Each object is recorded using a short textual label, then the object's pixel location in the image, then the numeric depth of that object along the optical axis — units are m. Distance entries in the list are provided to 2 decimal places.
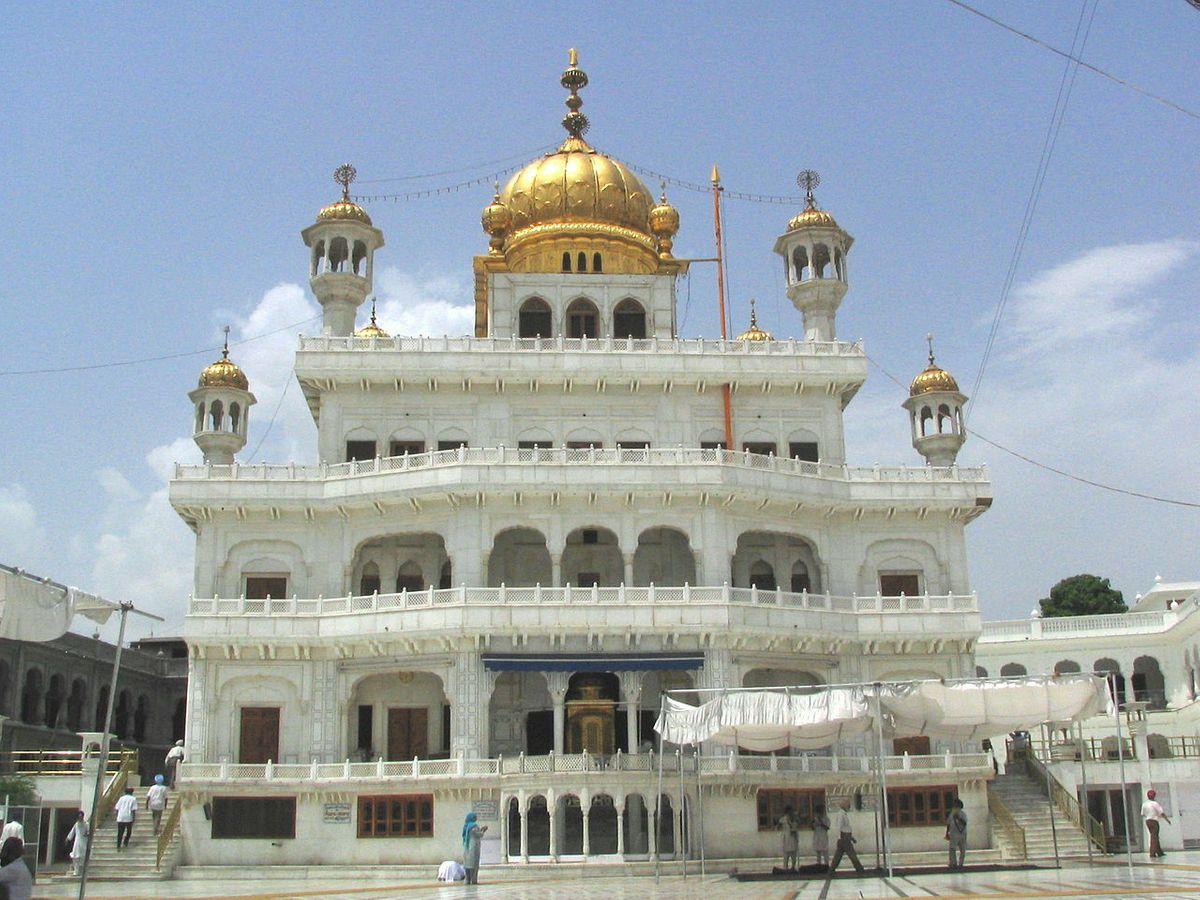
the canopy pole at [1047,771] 37.33
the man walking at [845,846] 27.33
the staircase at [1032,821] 36.53
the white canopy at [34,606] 17.64
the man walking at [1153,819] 31.86
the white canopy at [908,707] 27.03
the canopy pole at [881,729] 24.31
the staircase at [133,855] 34.59
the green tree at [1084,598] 72.19
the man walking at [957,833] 30.20
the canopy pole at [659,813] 28.83
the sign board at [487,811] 35.89
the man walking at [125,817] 35.22
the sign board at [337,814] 37.16
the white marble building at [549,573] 37.12
